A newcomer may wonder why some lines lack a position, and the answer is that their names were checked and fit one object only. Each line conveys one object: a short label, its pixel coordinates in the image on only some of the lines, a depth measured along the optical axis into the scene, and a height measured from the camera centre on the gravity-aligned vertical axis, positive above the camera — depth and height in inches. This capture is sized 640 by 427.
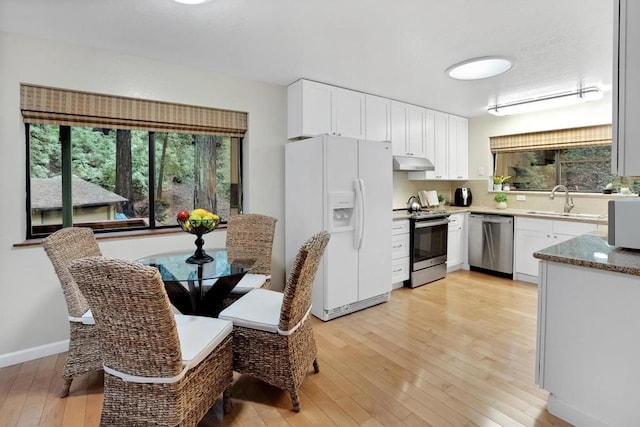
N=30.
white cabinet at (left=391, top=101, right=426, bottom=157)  170.7 +40.8
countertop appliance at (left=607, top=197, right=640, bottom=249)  68.6 -3.6
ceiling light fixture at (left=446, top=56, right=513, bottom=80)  113.4 +49.3
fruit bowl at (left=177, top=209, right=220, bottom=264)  90.0 -4.8
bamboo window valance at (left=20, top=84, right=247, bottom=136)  99.3 +31.5
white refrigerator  125.6 -3.1
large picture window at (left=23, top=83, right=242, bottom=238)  106.2 +11.9
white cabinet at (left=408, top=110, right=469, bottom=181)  193.5 +35.7
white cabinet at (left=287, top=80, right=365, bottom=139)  135.6 +40.7
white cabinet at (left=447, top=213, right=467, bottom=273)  190.6 -21.3
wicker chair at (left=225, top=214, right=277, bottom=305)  113.7 -12.2
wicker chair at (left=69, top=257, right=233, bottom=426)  53.8 -26.0
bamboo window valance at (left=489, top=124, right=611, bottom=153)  165.3 +36.2
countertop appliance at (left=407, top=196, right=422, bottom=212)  184.9 +0.4
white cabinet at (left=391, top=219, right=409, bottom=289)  160.7 -22.8
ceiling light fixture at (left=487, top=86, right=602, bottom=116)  145.3 +50.6
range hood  174.1 +22.5
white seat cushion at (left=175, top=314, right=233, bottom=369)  63.5 -27.3
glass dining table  83.5 -19.0
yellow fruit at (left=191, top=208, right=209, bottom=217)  91.0 -2.0
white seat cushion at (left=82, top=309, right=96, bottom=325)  81.0 -27.6
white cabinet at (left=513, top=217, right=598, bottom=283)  159.6 -15.4
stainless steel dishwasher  180.5 -21.0
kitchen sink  160.1 -4.5
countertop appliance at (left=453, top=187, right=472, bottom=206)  214.1 +6.3
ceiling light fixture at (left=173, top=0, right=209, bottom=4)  77.8 +47.9
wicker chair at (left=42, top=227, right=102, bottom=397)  81.4 -29.7
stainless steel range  166.6 -21.2
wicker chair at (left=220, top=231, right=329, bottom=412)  74.2 -29.9
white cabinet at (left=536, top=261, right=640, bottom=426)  62.9 -28.2
